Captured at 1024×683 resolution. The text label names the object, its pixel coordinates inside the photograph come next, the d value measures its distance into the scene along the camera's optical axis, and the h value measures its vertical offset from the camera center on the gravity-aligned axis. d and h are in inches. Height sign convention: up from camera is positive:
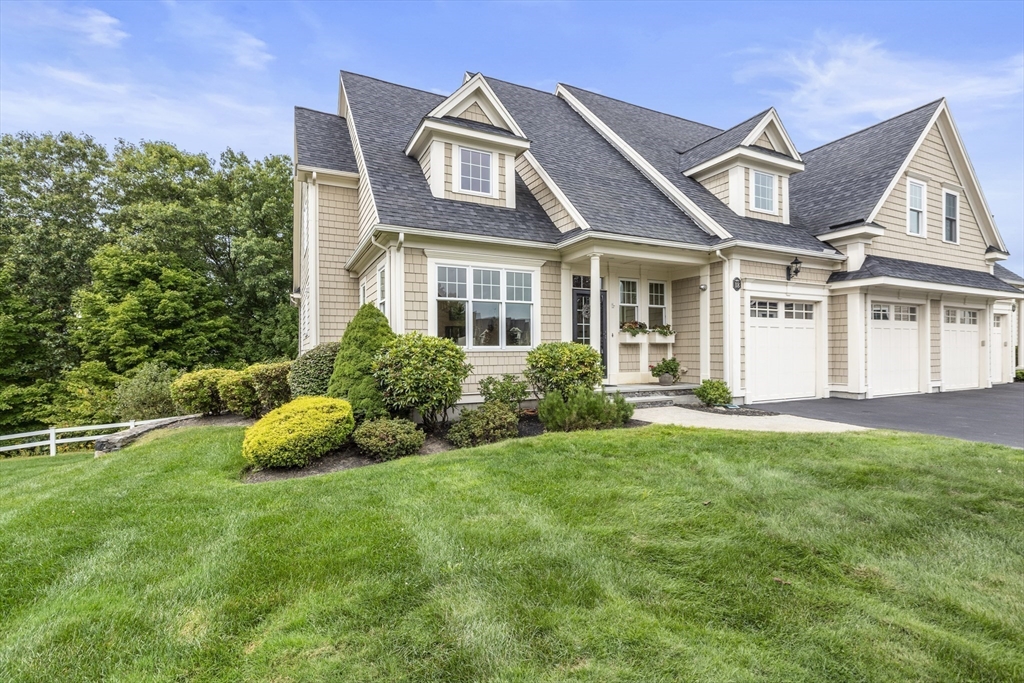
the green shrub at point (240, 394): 421.4 -43.5
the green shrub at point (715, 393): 402.6 -41.2
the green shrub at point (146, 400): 594.5 -70.2
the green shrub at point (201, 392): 452.8 -44.7
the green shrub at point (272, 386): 398.3 -34.1
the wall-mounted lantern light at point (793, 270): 436.5 +72.3
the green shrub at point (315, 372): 341.1 -19.0
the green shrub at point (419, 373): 288.2 -17.1
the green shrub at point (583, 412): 301.3 -43.6
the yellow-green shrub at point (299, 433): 238.5 -46.5
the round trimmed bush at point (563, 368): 340.8 -16.6
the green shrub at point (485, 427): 286.3 -50.9
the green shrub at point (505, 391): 329.1 -32.4
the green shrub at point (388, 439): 257.9 -52.3
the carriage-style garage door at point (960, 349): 542.9 -3.9
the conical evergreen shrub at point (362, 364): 290.4 -11.6
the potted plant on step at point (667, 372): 445.1 -25.0
